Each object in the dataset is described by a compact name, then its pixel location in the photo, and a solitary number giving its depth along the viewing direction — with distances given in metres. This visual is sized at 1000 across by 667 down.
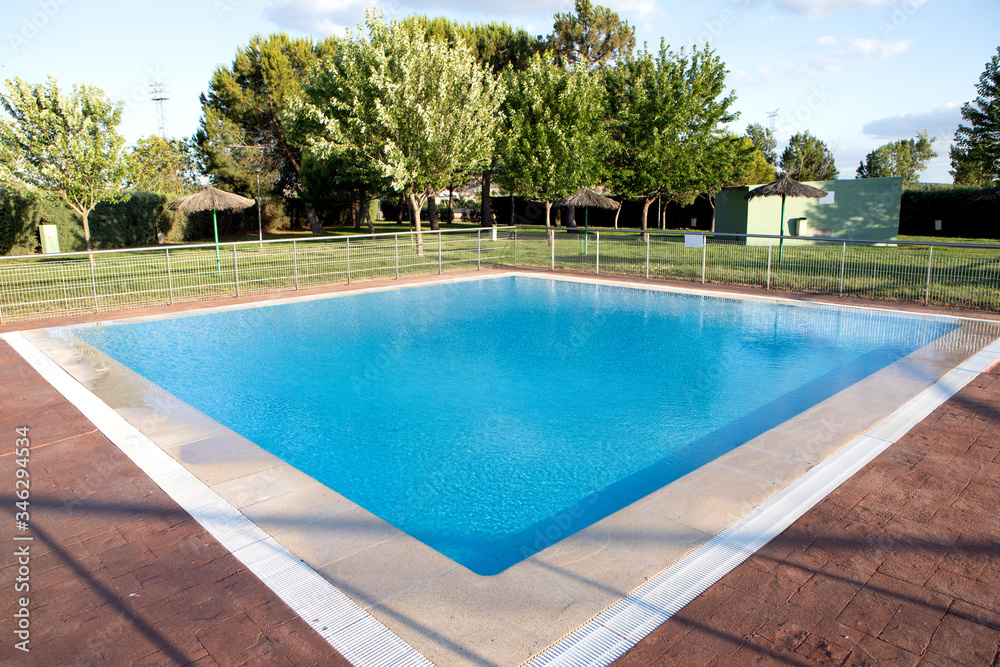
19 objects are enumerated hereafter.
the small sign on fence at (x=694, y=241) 15.38
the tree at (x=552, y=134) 23.17
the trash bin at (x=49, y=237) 21.30
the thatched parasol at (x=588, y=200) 22.48
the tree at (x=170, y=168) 37.31
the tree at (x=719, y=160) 24.23
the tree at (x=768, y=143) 58.08
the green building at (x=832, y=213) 23.19
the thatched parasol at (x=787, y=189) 19.81
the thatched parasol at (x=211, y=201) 20.25
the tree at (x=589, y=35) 35.25
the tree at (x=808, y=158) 52.56
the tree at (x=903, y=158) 54.44
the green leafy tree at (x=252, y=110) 31.52
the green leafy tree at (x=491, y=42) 31.81
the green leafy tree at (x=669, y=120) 23.88
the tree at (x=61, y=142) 18.02
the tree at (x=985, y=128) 30.72
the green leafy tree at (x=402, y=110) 19.20
